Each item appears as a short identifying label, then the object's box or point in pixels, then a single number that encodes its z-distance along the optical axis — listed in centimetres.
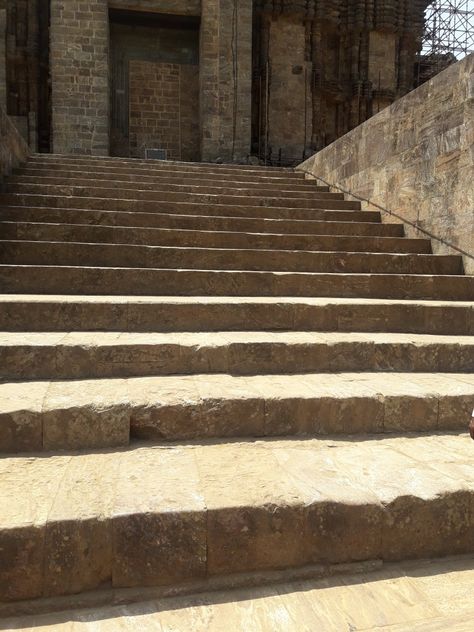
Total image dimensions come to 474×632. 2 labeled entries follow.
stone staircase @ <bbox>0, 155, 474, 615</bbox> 182
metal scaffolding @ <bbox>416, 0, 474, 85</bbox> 2012
